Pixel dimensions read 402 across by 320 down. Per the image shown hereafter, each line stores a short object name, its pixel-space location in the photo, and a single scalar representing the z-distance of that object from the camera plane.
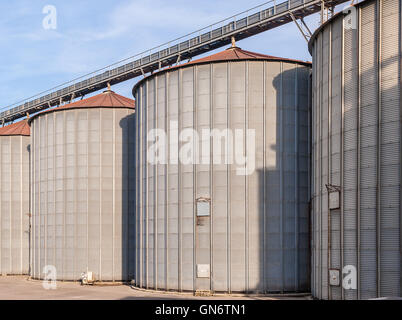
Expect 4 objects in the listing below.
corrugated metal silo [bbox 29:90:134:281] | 46.59
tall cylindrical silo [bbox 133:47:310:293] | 34.69
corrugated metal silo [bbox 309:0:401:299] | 24.77
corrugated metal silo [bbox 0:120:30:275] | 57.28
